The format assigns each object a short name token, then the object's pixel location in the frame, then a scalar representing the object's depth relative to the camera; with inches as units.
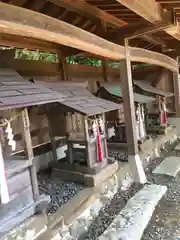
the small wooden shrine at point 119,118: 199.8
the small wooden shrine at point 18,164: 86.3
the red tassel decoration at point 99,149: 141.3
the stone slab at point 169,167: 174.5
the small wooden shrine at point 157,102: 245.9
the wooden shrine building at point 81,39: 85.5
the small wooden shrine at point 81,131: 136.3
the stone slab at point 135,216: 102.1
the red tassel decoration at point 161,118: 248.6
